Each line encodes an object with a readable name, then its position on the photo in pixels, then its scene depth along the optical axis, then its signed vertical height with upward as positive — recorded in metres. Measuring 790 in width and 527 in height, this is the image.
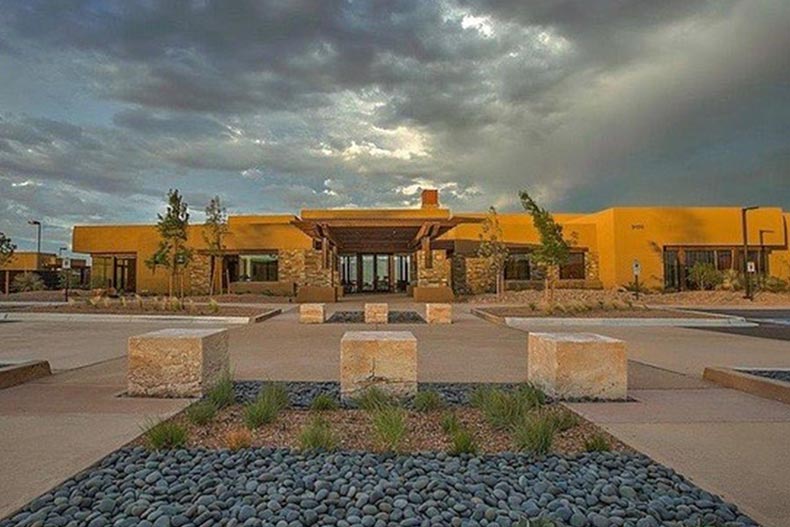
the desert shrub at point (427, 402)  5.65 -1.20
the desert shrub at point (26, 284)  37.94 +0.03
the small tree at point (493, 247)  28.28 +1.66
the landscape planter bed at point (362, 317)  17.70 -1.17
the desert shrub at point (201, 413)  5.08 -1.16
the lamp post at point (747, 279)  27.33 -0.08
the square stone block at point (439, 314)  16.73 -0.97
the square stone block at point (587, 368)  6.20 -0.96
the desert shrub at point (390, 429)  4.34 -1.13
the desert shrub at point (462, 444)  4.28 -1.23
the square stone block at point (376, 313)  16.98 -0.96
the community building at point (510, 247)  33.88 +1.83
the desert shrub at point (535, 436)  4.30 -1.18
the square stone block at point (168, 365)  6.32 -0.90
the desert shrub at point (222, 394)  5.75 -1.13
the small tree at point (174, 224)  26.00 +2.65
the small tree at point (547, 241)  21.30 +1.42
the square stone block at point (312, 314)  16.64 -0.94
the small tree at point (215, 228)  32.44 +3.18
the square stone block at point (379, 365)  6.04 -0.88
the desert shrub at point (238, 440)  4.39 -1.22
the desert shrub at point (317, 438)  4.34 -1.19
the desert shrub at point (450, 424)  4.81 -1.22
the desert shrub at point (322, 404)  5.73 -1.22
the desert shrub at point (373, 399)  5.54 -1.17
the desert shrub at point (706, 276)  32.91 +0.10
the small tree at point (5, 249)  31.58 +1.98
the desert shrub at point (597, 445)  4.39 -1.27
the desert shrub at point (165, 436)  4.38 -1.18
